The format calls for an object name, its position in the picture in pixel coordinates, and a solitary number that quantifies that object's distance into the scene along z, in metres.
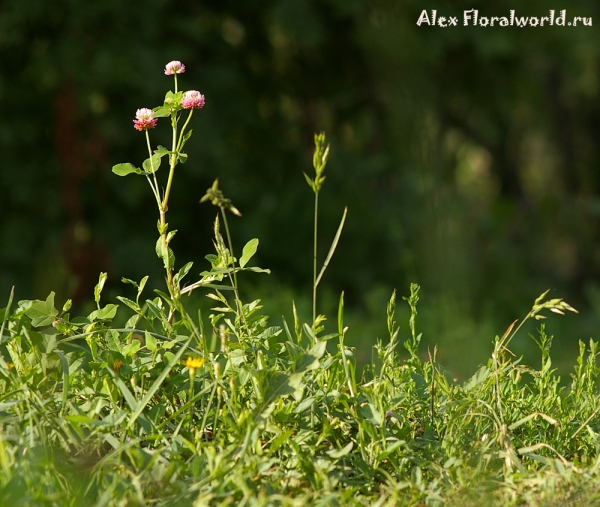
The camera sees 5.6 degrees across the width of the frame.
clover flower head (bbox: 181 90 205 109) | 5.00
